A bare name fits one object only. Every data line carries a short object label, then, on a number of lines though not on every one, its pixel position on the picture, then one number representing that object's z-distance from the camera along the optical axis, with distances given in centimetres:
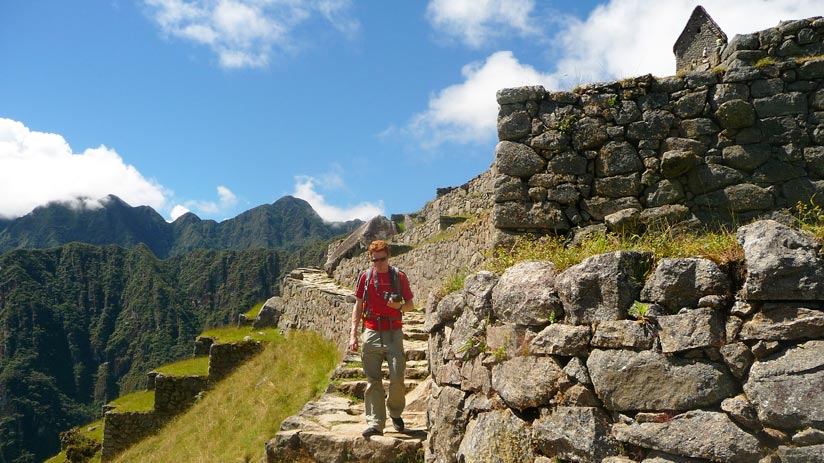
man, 575
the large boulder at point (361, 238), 2320
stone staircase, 554
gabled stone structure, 1608
